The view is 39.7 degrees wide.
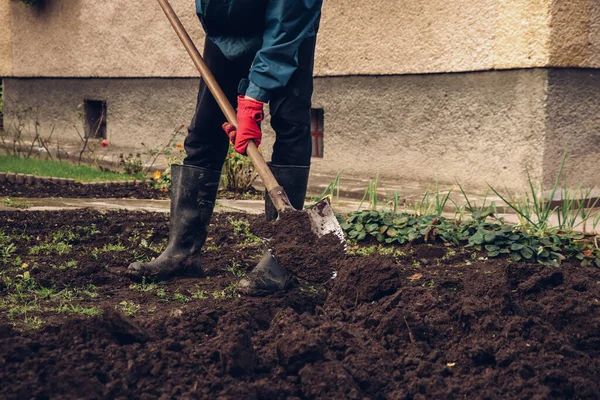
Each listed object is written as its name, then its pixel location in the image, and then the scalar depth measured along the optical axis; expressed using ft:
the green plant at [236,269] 11.62
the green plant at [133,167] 24.09
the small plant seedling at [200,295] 10.11
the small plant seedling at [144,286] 10.64
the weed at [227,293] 10.14
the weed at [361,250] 12.85
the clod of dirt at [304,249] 9.66
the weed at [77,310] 9.08
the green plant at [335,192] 20.74
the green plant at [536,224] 12.98
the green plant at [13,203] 16.53
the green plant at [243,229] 14.15
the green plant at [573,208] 13.05
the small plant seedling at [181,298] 9.95
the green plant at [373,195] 15.03
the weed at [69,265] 11.57
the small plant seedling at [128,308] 9.16
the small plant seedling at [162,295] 10.13
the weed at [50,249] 12.67
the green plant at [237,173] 21.08
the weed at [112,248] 13.01
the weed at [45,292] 10.09
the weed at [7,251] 12.23
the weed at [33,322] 8.27
